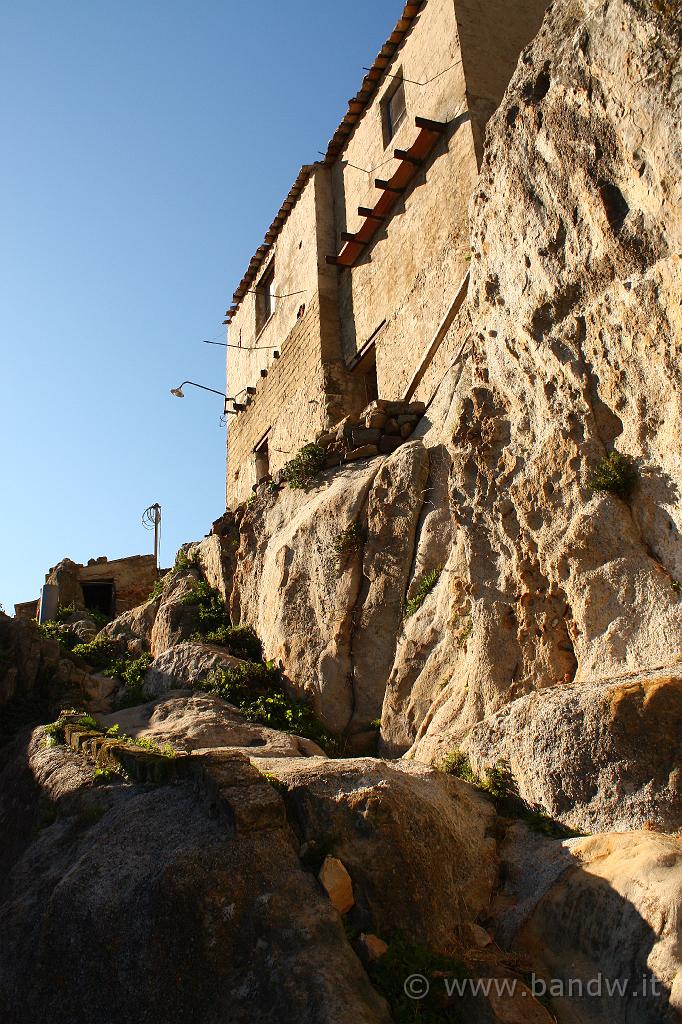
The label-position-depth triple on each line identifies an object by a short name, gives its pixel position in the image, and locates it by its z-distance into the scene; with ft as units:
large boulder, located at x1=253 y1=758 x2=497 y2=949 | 16.06
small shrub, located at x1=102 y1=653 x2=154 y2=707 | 39.32
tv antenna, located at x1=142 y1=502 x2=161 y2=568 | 88.48
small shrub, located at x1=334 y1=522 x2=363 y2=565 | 36.81
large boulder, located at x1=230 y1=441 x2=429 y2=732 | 34.22
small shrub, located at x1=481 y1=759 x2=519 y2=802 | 20.59
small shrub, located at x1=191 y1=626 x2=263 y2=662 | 41.55
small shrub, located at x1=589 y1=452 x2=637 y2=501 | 22.02
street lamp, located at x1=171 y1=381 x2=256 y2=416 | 64.95
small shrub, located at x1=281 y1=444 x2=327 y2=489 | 43.09
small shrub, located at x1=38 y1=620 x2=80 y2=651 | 51.43
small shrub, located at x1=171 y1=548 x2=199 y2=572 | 53.36
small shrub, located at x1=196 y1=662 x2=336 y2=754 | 34.17
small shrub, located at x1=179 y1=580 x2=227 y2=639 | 46.14
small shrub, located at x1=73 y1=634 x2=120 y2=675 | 47.09
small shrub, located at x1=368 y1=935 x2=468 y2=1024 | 13.83
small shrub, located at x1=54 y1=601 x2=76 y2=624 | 59.31
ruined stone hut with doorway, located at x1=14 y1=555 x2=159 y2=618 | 69.41
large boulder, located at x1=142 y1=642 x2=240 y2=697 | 38.68
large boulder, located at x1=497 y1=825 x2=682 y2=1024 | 13.58
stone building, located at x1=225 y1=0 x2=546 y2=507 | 42.09
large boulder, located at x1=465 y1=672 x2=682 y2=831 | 17.48
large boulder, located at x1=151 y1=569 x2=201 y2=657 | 45.73
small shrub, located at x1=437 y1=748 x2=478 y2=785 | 22.29
